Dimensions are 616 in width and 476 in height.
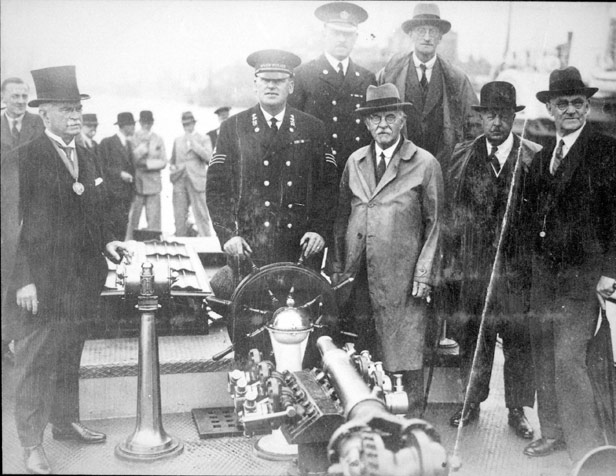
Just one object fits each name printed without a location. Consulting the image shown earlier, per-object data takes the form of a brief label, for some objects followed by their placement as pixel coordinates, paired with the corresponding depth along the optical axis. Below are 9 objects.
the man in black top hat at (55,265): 3.10
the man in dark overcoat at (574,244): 3.25
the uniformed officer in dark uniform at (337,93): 3.81
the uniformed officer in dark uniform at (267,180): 3.58
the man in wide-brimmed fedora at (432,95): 3.79
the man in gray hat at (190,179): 6.59
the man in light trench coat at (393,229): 3.47
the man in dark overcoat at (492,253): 3.57
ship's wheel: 3.23
